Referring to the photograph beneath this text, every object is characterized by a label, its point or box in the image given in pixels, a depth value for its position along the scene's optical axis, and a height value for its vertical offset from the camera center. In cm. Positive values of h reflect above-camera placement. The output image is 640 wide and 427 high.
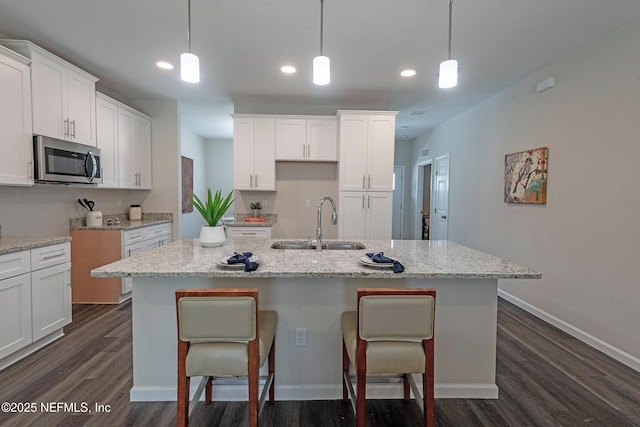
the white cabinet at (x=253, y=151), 444 +75
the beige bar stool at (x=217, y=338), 139 -62
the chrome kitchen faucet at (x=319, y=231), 243 -23
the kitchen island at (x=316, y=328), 189 -78
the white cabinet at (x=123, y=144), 376 +77
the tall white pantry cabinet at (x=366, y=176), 434 +40
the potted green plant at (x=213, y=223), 217 -15
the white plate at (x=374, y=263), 176 -35
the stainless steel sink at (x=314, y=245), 264 -36
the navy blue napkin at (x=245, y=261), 167 -33
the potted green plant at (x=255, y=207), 471 -7
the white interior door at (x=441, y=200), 564 +8
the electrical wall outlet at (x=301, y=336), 197 -85
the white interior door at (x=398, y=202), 752 +5
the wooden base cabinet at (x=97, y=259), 358 -66
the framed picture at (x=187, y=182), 641 +43
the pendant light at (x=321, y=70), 195 +85
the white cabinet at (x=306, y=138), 446 +94
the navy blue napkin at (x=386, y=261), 169 -33
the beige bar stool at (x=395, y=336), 143 -63
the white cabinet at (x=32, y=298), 226 -79
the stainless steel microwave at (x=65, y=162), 275 +39
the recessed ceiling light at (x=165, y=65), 333 +151
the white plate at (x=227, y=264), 171 -35
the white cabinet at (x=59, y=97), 275 +104
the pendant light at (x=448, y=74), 189 +81
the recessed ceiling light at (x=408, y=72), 347 +151
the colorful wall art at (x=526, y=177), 334 +33
